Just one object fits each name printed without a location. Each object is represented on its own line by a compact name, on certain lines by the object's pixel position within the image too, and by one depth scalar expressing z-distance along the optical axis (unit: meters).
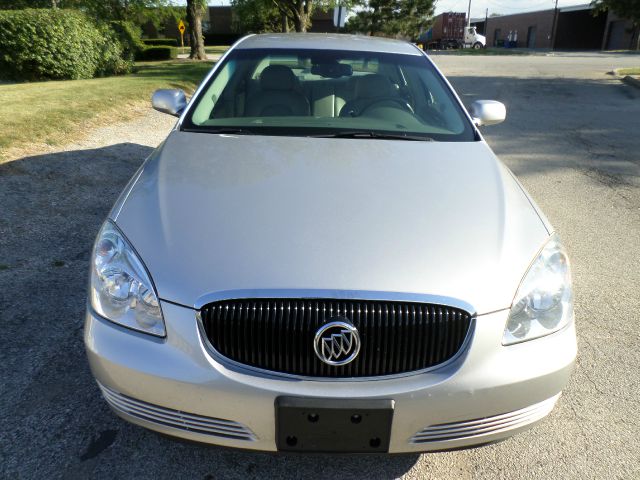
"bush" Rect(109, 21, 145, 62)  15.13
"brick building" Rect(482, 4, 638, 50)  45.66
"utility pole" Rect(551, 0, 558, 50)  49.94
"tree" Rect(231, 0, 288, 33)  27.02
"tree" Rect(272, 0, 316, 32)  23.44
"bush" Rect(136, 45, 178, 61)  26.69
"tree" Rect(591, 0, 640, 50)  13.40
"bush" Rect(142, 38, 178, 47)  38.58
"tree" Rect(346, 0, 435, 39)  45.47
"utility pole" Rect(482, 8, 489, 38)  70.61
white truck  52.34
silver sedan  1.63
